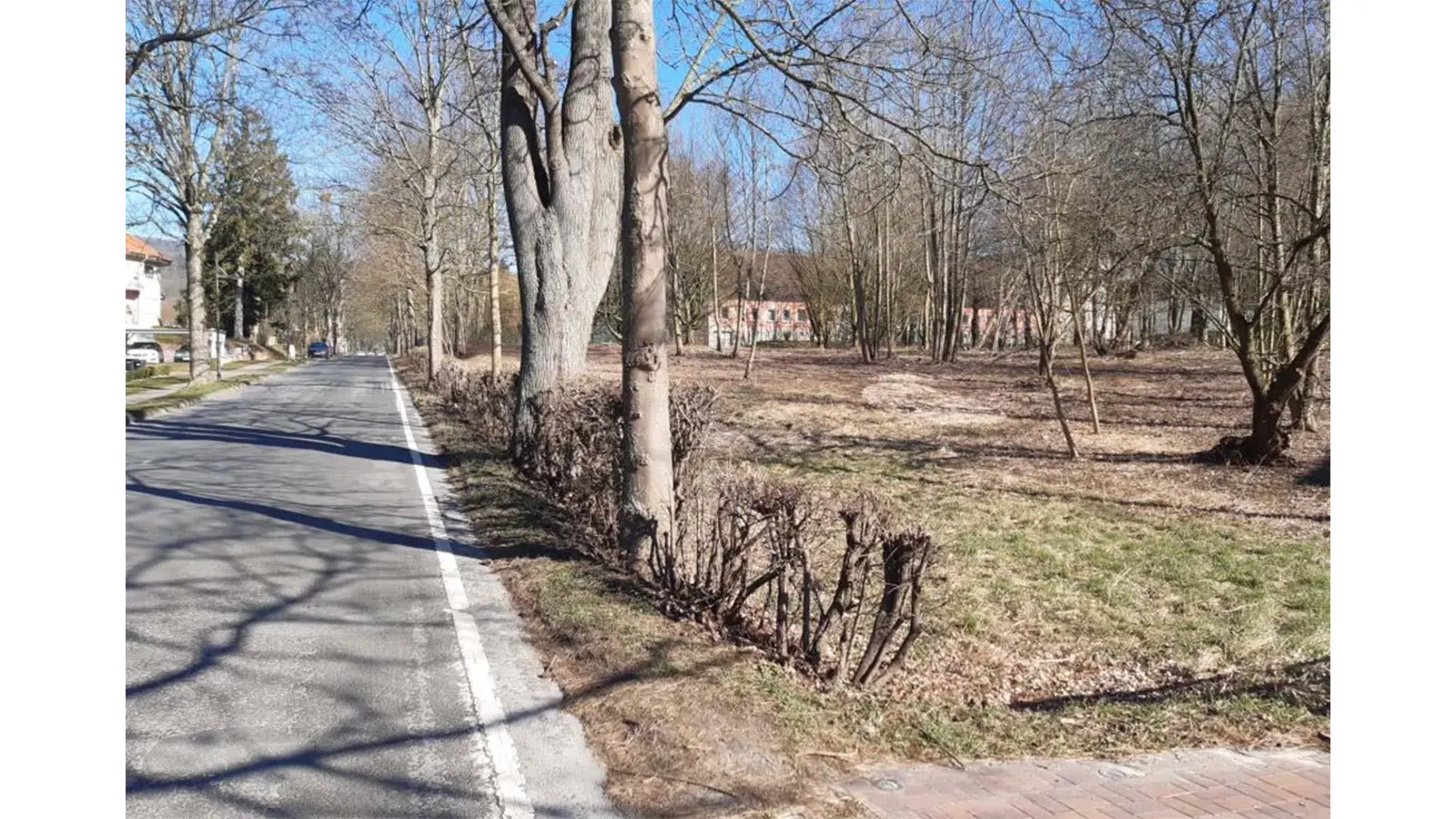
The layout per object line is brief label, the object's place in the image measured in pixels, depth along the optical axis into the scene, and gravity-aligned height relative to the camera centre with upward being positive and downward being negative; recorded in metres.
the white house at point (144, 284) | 55.75 +4.75
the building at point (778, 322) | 67.15 +3.47
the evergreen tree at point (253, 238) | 31.17 +6.10
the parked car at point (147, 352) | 42.41 +0.25
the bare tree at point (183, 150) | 20.33 +5.48
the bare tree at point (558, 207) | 10.84 +1.88
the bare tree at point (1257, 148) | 11.14 +2.79
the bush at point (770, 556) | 4.45 -1.09
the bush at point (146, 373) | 31.80 -0.57
